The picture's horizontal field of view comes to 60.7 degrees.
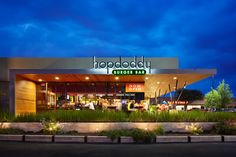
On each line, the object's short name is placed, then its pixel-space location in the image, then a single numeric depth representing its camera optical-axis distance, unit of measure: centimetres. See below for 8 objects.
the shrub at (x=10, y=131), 921
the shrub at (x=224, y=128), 918
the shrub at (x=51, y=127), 924
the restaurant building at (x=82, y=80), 1475
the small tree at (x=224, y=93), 2917
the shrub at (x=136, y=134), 825
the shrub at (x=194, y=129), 937
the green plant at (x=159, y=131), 910
